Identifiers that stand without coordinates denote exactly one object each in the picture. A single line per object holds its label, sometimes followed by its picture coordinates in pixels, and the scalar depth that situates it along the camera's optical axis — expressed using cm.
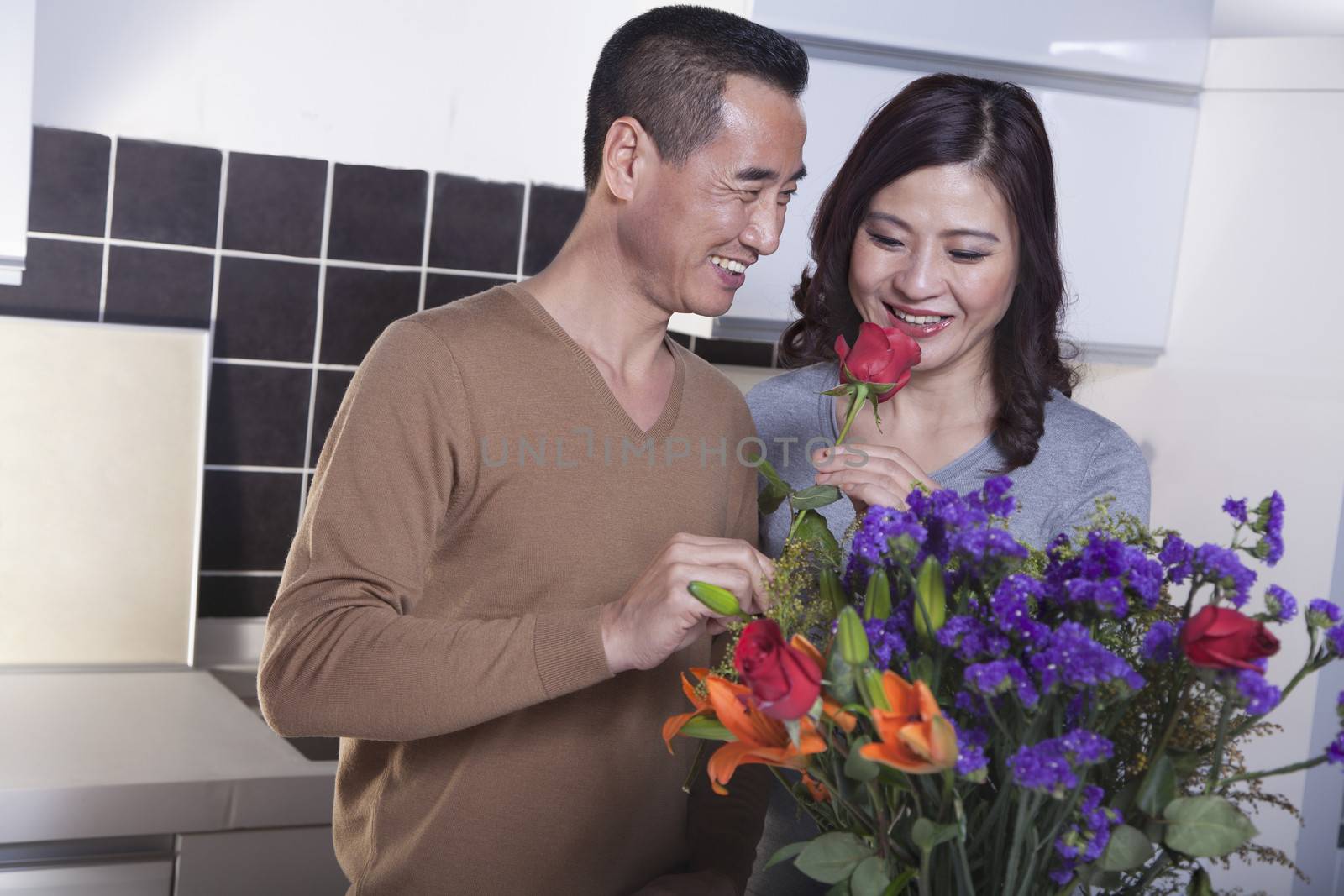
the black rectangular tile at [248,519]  202
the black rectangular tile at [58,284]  186
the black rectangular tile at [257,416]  199
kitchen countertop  146
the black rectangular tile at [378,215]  200
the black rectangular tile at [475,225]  206
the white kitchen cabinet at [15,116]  154
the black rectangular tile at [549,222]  211
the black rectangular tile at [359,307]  202
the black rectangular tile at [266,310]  197
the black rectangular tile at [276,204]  194
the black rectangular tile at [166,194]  189
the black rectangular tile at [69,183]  185
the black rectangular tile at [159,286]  190
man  86
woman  123
